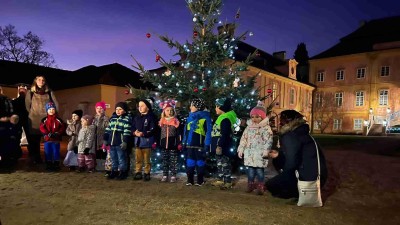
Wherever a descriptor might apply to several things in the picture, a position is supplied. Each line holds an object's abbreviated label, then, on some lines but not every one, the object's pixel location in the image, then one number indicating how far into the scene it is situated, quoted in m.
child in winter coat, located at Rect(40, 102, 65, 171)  9.12
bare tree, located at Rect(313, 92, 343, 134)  42.25
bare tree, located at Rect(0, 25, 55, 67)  41.69
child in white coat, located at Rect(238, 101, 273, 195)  6.95
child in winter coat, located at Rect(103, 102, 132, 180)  8.25
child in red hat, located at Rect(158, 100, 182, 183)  8.01
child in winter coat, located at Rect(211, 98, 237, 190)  7.22
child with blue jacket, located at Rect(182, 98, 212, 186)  7.63
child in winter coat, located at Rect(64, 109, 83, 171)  9.39
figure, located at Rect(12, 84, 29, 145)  10.29
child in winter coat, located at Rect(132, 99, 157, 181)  8.06
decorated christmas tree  8.84
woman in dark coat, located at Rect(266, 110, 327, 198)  5.89
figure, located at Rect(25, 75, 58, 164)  9.69
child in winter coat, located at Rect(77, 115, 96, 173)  9.00
